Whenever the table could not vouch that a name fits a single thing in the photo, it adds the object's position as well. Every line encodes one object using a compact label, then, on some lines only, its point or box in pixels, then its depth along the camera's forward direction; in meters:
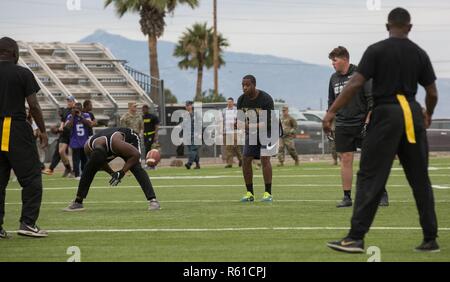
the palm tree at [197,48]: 80.12
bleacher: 42.50
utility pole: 58.31
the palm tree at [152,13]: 54.91
